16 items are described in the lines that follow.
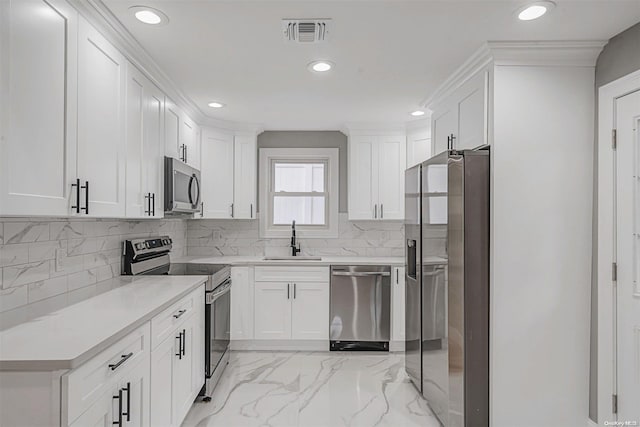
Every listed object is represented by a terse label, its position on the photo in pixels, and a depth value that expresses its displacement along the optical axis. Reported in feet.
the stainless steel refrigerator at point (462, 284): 8.02
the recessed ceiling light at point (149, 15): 6.66
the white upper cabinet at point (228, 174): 14.25
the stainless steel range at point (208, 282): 9.92
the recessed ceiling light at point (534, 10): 6.46
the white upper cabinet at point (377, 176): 14.78
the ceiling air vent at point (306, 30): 7.07
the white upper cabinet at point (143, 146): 8.00
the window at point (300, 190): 15.90
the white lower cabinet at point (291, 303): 13.73
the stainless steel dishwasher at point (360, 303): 13.61
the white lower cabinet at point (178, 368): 6.82
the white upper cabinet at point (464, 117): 8.55
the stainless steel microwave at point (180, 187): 10.06
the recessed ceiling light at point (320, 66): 8.93
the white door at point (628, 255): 7.23
